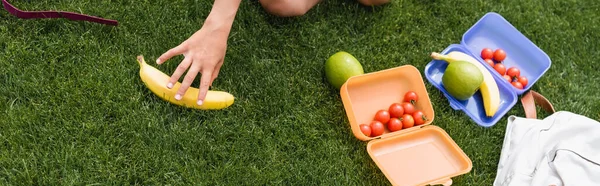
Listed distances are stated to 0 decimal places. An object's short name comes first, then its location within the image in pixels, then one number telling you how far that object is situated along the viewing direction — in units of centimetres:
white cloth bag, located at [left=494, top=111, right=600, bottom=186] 224
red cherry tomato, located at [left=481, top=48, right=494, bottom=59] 278
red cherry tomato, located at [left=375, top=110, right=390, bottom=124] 240
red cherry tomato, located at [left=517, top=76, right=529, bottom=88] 270
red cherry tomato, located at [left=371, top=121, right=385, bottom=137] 234
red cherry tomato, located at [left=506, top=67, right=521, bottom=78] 271
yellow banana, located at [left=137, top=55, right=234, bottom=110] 215
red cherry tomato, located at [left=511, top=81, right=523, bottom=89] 267
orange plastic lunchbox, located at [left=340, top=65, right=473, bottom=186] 228
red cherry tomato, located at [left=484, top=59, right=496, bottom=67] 276
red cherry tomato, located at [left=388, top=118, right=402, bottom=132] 238
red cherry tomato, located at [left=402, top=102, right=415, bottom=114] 243
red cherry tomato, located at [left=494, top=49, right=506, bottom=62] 277
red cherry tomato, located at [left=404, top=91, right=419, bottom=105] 246
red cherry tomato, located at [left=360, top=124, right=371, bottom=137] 233
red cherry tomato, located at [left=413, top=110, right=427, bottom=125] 241
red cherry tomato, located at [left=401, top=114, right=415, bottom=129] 239
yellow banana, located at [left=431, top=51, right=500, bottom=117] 254
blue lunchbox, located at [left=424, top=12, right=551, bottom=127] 259
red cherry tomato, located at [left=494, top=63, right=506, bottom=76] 273
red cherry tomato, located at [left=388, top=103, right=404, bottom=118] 242
